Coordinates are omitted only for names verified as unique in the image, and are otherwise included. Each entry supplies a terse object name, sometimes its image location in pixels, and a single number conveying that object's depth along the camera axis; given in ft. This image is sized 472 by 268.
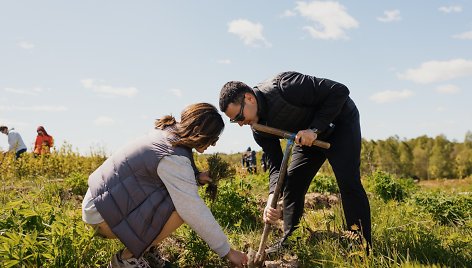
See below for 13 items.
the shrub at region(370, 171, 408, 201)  20.85
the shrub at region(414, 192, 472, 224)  16.29
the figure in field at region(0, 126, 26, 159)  33.17
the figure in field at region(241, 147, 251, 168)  53.43
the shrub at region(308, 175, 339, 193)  21.77
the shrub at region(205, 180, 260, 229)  13.87
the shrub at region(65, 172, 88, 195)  18.85
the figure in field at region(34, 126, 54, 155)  34.31
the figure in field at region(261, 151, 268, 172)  46.88
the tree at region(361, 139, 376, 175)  64.12
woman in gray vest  8.56
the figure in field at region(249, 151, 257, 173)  51.94
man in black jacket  10.13
